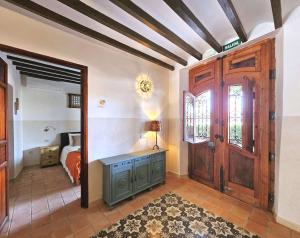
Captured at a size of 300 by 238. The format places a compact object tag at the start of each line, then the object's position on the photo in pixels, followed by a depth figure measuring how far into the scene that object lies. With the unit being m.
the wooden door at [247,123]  2.27
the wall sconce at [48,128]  4.74
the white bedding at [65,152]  4.09
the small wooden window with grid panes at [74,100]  5.27
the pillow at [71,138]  4.74
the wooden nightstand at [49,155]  4.39
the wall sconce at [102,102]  2.56
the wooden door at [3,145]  1.88
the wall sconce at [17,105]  3.73
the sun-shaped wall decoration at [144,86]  3.14
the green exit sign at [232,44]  2.44
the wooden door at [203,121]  2.94
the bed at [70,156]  3.24
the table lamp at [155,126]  3.19
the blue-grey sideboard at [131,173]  2.35
